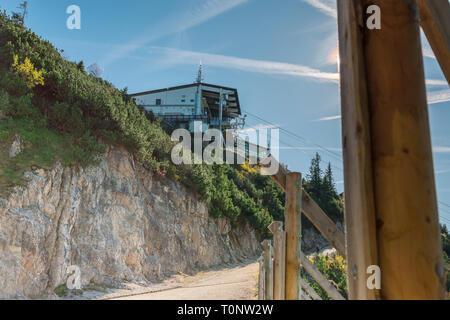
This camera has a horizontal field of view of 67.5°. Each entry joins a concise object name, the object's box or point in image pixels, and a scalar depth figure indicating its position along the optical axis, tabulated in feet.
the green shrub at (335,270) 51.58
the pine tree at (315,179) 160.97
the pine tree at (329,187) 161.07
